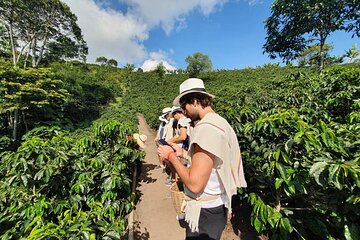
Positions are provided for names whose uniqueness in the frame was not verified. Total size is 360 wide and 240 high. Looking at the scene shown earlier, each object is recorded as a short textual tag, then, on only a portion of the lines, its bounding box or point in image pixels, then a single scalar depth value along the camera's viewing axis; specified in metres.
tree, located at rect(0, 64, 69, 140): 10.32
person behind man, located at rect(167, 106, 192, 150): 3.77
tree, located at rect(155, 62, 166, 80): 28.25
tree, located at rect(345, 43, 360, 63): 13.83
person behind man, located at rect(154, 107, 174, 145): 4.86
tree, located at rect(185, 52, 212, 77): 31.46
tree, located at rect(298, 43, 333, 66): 8.06
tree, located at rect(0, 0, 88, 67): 12.25
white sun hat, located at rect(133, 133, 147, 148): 3.67
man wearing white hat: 1.37
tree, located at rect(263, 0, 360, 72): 5.67
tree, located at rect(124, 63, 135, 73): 33.14
